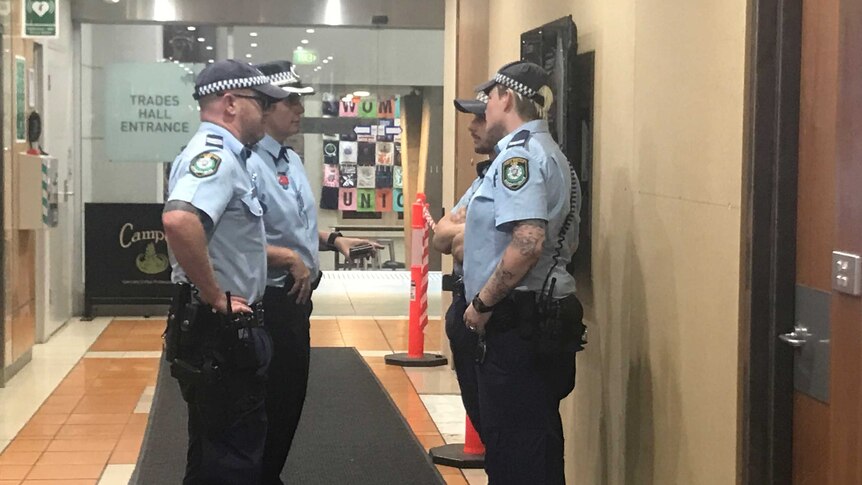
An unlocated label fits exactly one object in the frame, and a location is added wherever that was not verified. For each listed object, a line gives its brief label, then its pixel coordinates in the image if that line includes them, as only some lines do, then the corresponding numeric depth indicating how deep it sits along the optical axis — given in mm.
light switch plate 2469
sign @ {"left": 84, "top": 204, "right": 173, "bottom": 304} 10266
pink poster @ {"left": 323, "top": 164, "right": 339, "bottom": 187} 11453
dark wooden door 2463
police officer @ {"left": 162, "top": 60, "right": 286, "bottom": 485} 3406
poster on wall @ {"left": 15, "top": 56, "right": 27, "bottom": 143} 7853
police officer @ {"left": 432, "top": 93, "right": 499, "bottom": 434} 4250
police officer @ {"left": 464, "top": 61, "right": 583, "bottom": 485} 3512
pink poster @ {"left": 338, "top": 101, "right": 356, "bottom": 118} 11170
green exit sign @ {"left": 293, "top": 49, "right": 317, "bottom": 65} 10930
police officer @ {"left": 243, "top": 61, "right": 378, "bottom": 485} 4105
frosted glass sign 10523
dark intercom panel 4305
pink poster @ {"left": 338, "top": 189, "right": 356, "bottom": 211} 11570
